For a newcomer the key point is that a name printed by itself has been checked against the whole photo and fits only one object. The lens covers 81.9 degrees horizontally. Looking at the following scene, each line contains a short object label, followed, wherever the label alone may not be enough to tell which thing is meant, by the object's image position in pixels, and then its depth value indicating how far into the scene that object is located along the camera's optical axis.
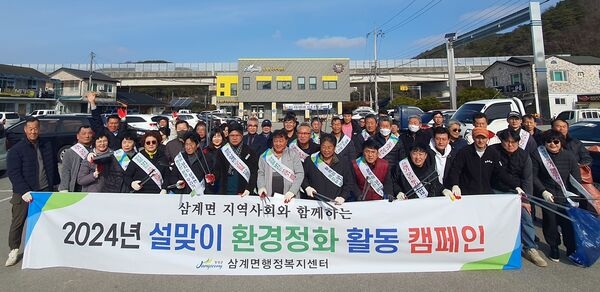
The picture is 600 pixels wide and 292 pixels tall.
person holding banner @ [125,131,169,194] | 4.14
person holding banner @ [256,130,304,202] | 3.91
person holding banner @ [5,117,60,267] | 3.85
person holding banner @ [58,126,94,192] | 4.09
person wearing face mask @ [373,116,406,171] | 4.96
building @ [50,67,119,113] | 44.88
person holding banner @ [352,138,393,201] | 3.99
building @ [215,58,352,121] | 44.97
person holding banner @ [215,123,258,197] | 4.17
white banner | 3.65
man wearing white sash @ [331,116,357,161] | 5.11
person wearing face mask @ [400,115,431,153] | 5.72
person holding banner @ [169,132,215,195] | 4.11
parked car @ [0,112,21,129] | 24.72
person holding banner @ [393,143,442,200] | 3.96
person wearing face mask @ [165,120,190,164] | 4.94
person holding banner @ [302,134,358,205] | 3.91
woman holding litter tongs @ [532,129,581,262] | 3.96
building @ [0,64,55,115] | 37.09
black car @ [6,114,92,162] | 10.41
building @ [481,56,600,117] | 34.84
